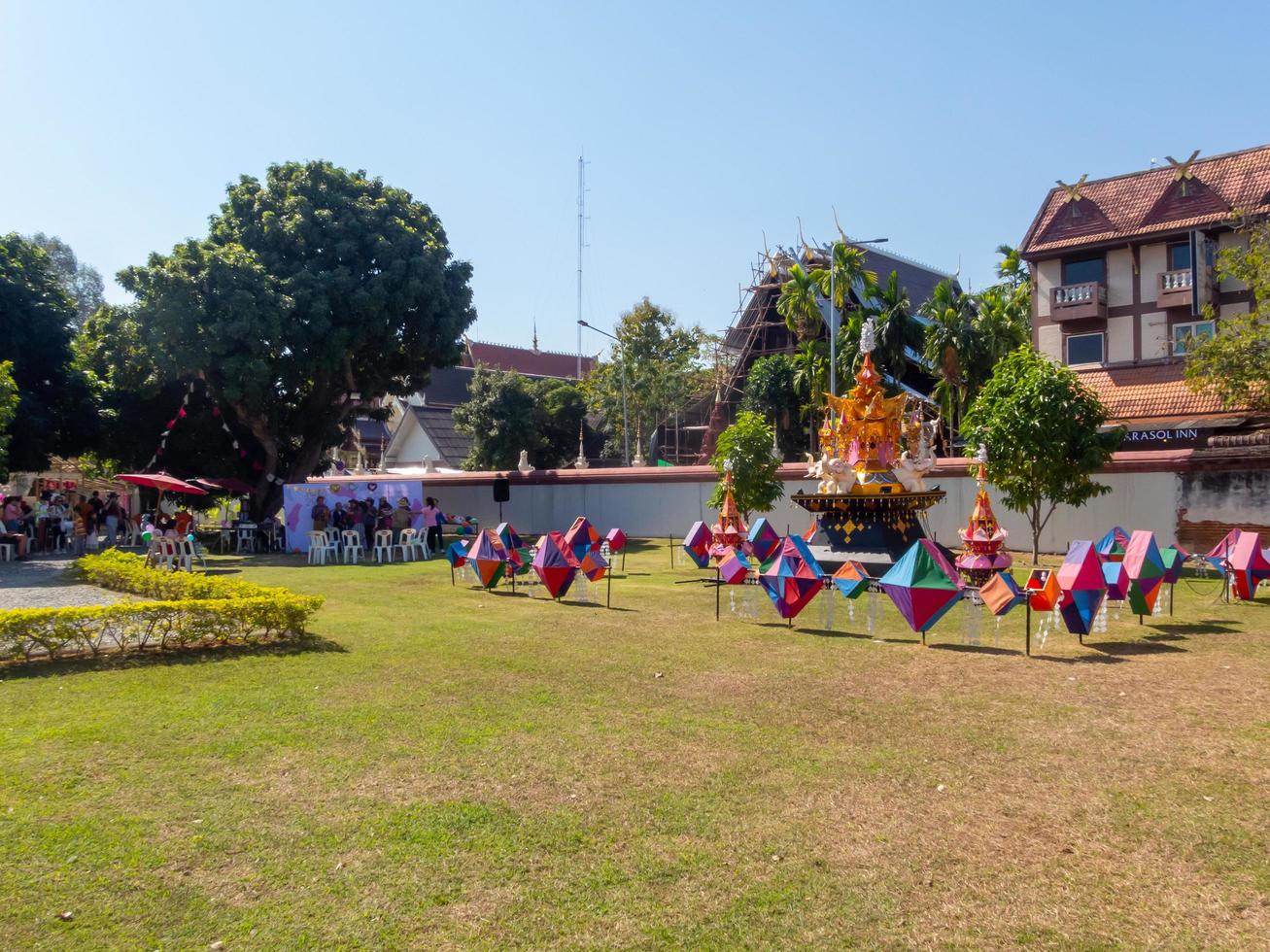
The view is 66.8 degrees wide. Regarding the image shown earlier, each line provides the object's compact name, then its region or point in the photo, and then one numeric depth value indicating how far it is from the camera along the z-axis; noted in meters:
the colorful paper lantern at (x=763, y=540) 17.80
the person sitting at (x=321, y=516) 22.94
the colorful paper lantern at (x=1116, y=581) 11.49
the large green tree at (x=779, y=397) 38.38
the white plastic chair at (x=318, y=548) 22.14
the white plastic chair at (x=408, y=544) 22.72
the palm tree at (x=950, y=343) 30.31
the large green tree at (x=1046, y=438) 17.59
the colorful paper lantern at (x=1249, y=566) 13.65
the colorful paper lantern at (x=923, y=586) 10.62
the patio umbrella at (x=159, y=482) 23.05
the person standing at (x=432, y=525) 25.88
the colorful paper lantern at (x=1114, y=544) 13.53
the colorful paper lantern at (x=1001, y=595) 10.86
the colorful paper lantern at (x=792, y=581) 12.14
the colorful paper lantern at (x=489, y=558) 15.95
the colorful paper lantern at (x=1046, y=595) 10.84
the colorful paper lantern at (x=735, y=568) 13.48
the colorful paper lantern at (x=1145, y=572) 11.67
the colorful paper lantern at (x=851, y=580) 11.98
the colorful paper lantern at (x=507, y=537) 17.38
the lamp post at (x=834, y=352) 29.05
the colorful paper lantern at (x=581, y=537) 17.44
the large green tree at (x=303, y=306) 25.03
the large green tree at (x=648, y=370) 40.94
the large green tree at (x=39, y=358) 26.39
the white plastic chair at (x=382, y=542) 22.47
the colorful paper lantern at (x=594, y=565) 14.50
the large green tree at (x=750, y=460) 22.00
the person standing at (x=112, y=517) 25.56
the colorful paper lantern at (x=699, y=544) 18.42
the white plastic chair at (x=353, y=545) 22.33
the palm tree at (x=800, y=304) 35.28
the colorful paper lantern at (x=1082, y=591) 10.48
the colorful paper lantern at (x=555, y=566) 14.47
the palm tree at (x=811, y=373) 33.50
